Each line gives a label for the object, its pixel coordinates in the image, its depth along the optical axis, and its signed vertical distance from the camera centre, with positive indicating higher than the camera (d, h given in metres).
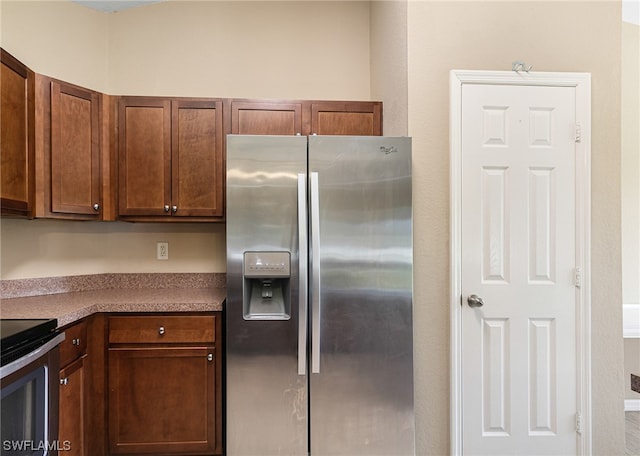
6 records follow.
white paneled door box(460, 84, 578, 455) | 1.81 -0.31
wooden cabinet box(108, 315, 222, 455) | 1.86 -0.82
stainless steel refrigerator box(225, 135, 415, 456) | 1.68 -0.33
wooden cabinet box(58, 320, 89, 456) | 1.62 -0.78
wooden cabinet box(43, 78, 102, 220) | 1.97 +0.42
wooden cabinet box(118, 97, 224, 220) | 2.19 +0.43
